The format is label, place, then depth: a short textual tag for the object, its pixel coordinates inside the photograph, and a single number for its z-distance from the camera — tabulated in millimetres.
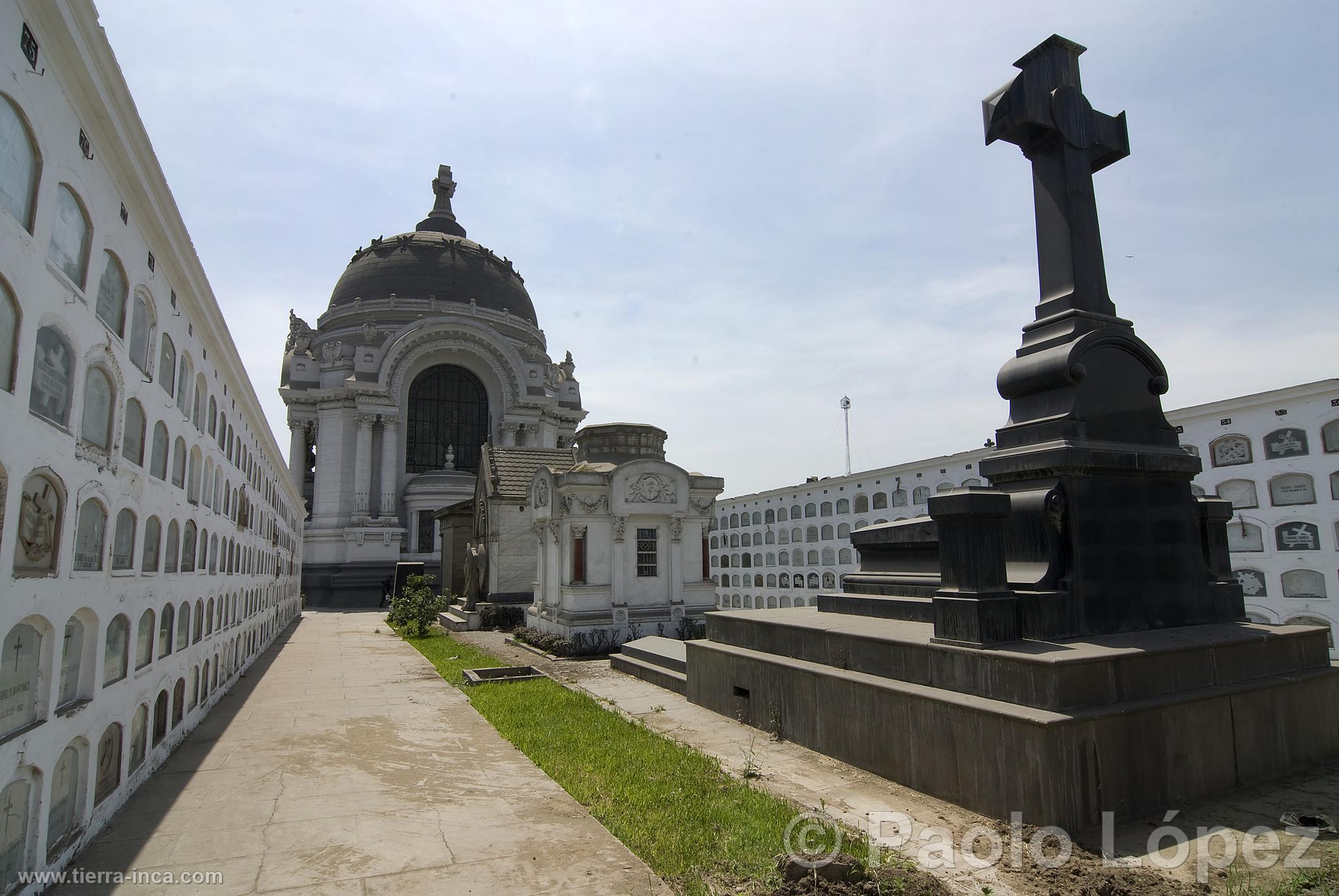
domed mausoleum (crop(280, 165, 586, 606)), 35031
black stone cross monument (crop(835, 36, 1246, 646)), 5250
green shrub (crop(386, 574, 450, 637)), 18766
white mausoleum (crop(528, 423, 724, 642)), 14336
